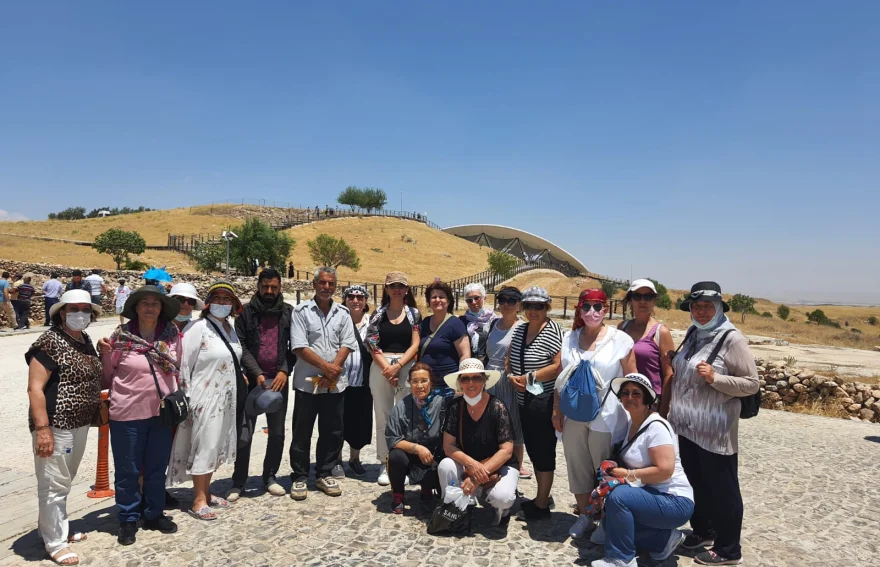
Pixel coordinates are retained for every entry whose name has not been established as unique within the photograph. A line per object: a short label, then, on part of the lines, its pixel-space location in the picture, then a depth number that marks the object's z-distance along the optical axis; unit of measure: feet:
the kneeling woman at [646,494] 11.25
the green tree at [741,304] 121.70
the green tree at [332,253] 159.53
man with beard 15.03
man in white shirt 15.39
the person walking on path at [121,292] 52.31
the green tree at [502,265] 169.99
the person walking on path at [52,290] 49.39
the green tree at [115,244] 135.44
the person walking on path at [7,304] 48.93
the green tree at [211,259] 127.95
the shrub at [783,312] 144.81
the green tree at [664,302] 139.64
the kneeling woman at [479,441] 13.26
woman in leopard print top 11.04
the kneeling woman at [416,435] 14.37
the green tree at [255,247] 135.13
